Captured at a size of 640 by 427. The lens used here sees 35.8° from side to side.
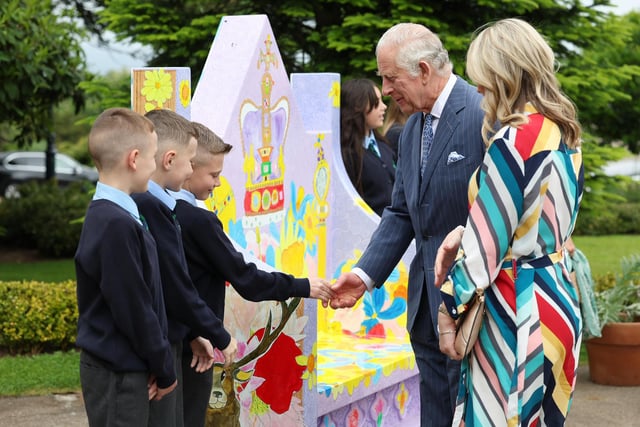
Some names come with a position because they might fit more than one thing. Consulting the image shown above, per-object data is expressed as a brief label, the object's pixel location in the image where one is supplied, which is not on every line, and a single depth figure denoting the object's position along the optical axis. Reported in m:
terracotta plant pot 6.40
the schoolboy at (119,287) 2.80
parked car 25.64
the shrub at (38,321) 6.90
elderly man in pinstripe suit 3.53
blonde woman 2.92
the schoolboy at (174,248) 3.17
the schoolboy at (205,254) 3.50
